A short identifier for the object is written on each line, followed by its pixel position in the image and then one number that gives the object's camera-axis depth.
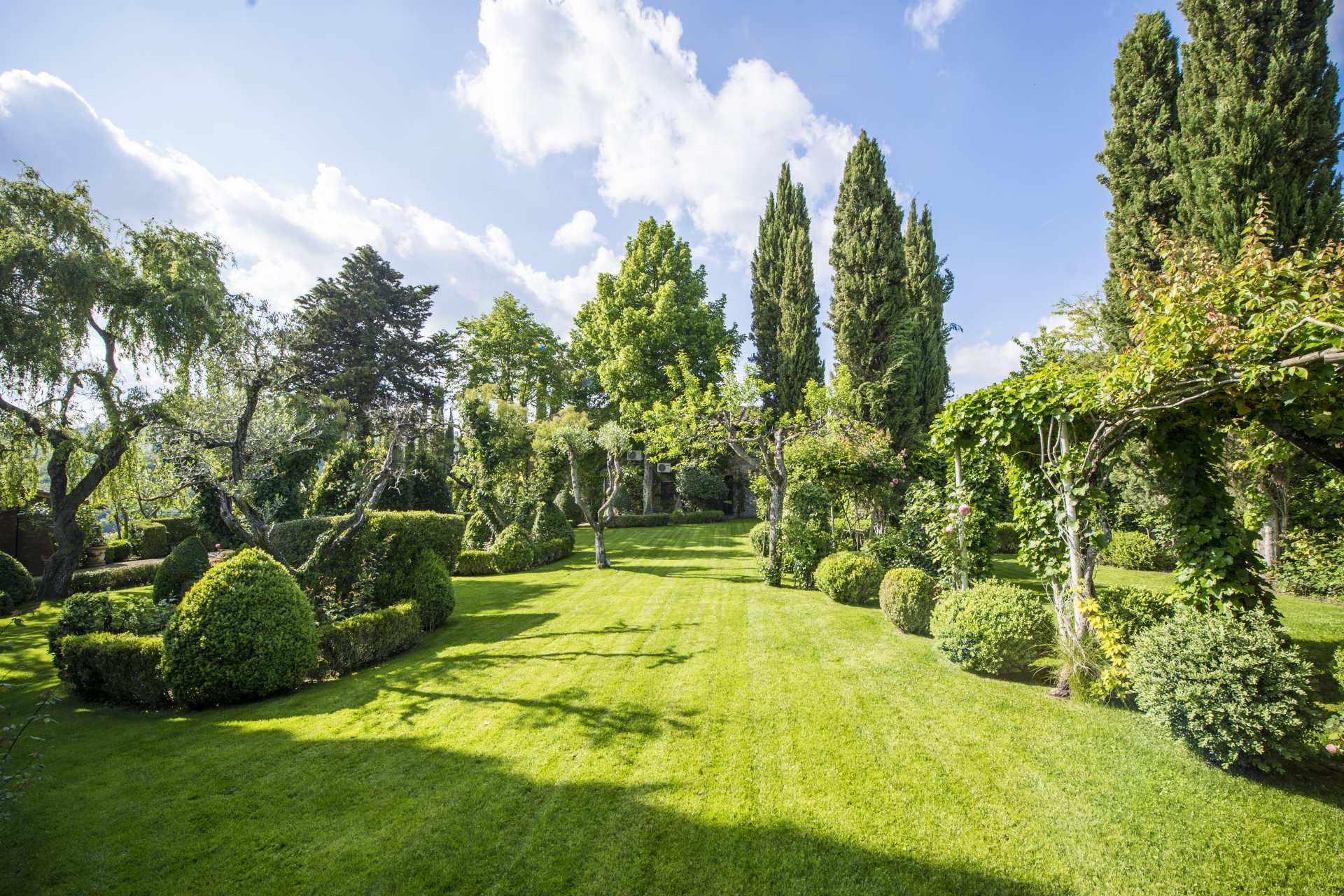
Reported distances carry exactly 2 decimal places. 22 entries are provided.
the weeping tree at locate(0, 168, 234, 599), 11.16
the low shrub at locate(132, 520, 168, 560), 18.03
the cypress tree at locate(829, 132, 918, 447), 19.25
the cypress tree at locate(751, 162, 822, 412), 26.61
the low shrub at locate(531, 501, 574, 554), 17.14
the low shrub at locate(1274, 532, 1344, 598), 9.61
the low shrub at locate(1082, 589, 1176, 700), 5.14
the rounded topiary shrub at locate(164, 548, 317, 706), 5.97
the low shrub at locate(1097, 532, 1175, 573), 13.76
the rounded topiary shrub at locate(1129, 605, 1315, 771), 3.89
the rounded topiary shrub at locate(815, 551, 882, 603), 10.10
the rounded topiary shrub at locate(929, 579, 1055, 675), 6.20
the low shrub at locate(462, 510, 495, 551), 17.72
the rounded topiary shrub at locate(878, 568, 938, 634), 8.11
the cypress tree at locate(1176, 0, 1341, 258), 8.84
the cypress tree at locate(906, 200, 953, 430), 20.62
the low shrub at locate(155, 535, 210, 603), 10.58
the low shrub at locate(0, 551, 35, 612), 11.79
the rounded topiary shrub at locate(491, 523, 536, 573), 15.41
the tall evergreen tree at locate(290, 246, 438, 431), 26.98
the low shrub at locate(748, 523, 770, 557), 15.12
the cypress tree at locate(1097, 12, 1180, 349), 11.17
